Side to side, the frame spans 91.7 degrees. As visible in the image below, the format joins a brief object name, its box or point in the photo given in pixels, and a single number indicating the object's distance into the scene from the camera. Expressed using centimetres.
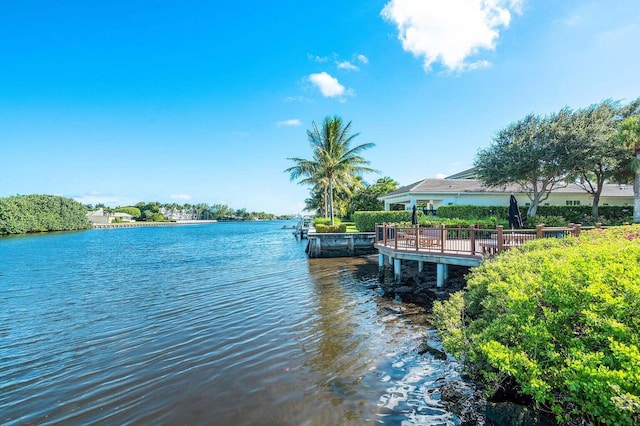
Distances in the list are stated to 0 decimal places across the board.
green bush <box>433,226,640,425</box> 281
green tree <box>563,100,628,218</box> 1898
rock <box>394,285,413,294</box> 1178
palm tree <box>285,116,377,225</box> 3091
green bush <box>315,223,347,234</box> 2586
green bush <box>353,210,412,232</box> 2425
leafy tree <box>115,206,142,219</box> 14792
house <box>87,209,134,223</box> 11004
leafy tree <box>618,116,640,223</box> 1614
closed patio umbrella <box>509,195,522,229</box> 1296
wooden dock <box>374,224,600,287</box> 1011
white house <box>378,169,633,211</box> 2403
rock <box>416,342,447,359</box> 652
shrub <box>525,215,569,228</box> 1914
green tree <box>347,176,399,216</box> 4072
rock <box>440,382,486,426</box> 444
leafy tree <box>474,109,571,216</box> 1997
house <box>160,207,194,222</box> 16088
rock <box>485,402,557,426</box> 370
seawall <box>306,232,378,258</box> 2331
